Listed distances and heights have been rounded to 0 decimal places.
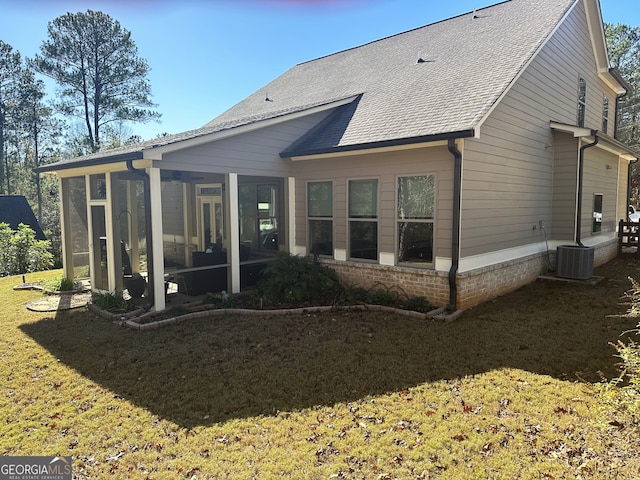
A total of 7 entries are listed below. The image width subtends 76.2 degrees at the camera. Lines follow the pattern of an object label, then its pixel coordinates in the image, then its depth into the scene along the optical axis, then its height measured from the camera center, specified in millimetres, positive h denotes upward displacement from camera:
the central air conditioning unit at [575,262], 9586 -1178
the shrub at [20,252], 13391 -1296
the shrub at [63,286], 9844 -1767
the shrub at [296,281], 8250 -1410
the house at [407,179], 7457 +754
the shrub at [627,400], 3248 -1579
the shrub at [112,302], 7863 -1763
